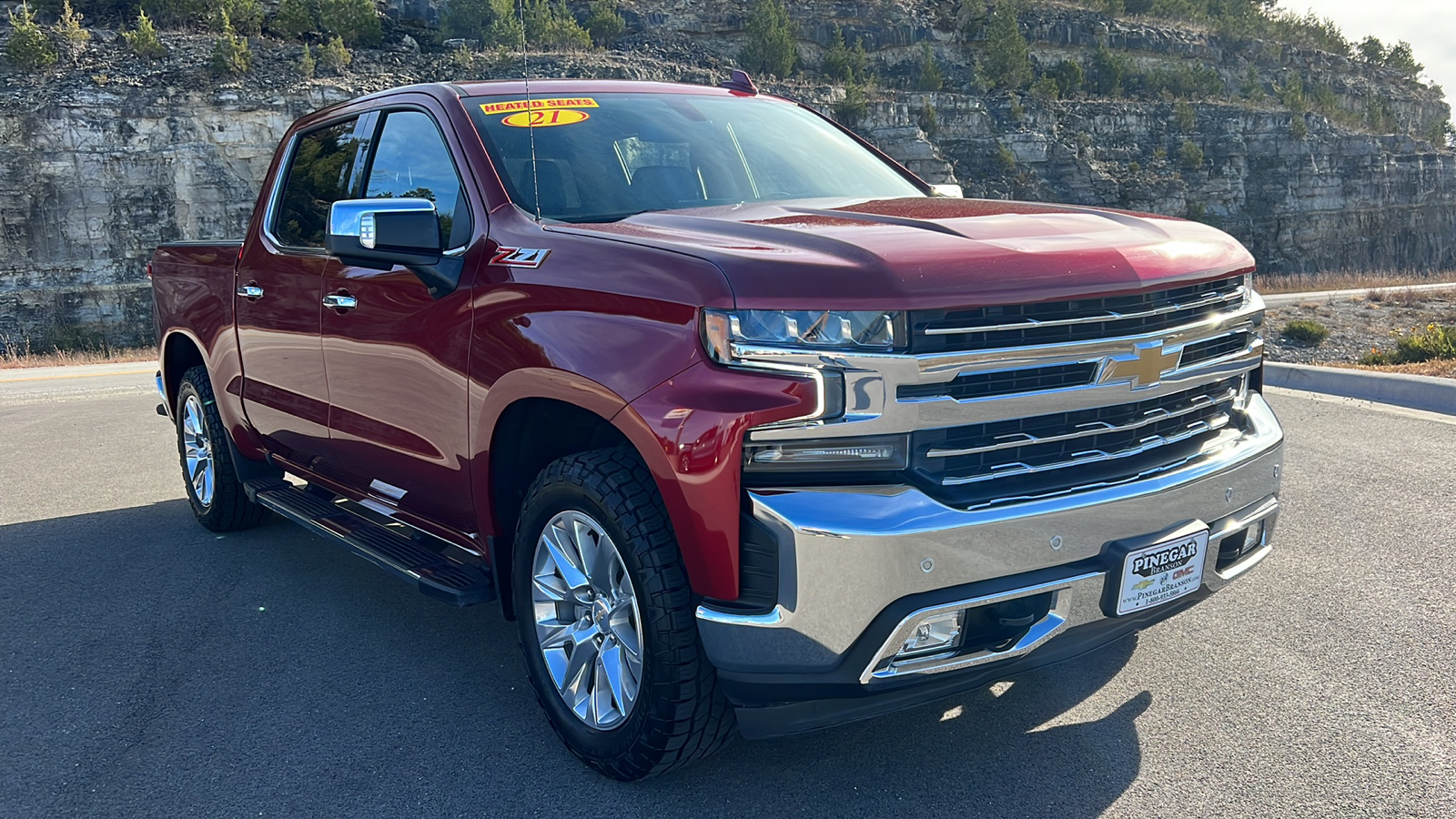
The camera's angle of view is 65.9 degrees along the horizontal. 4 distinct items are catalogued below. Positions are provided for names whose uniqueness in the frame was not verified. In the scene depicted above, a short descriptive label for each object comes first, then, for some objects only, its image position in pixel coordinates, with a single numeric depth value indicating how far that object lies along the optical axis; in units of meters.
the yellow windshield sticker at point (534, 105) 3.96
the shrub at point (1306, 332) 12.82
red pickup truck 2.56
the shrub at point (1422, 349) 10.44
